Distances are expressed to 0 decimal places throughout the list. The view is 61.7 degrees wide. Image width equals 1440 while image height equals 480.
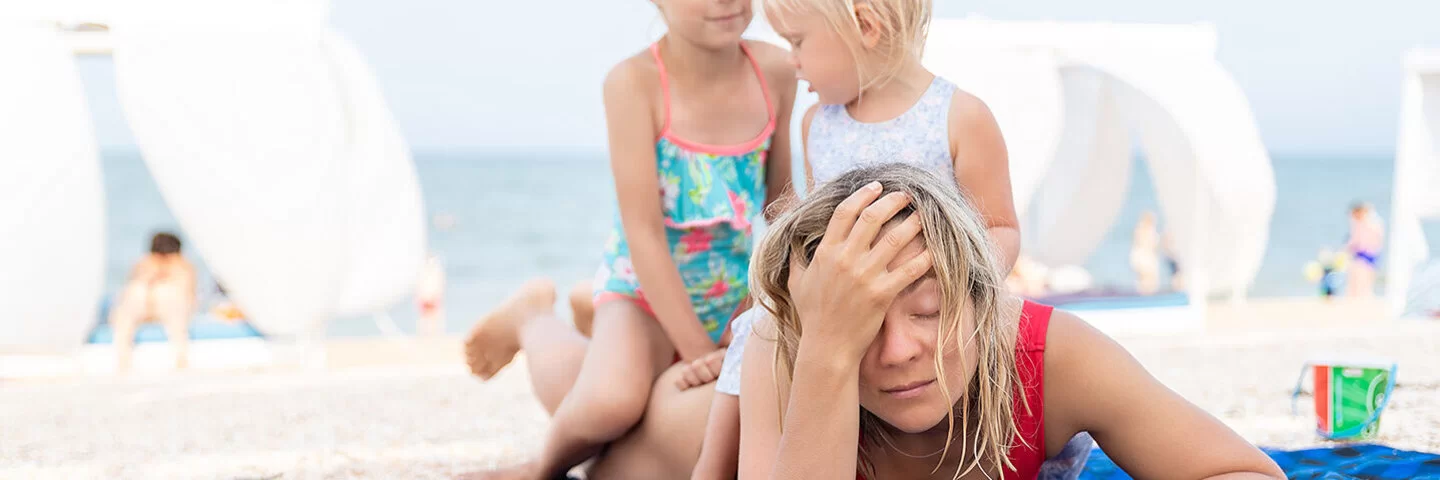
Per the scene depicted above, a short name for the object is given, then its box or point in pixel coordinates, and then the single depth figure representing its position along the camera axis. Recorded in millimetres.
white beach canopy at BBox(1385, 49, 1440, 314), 8906
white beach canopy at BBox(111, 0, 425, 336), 7898
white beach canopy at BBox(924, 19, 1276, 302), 9430
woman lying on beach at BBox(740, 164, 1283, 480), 1788
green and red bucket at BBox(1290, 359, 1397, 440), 3584
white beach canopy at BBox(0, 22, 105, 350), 7922
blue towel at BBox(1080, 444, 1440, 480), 2816
